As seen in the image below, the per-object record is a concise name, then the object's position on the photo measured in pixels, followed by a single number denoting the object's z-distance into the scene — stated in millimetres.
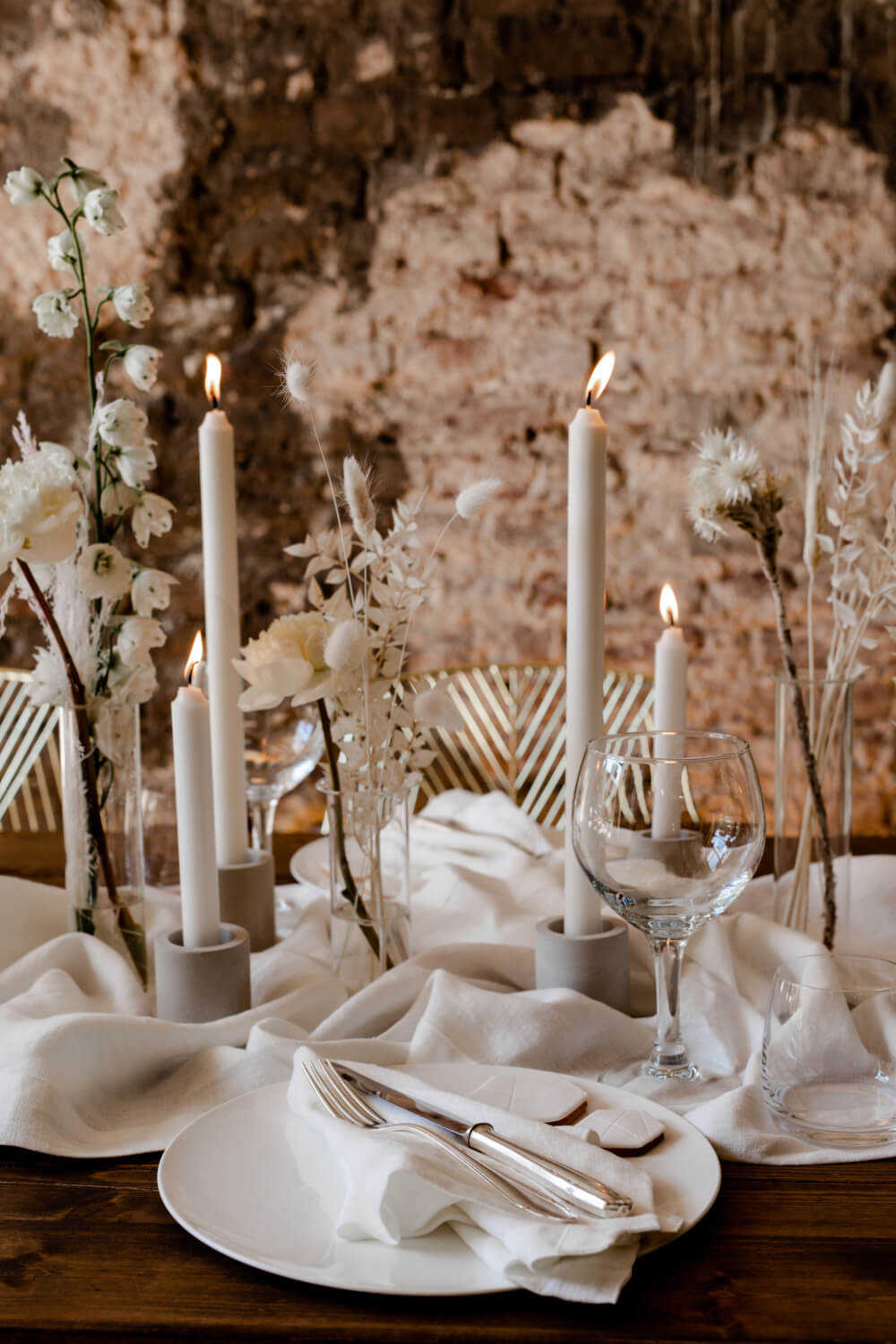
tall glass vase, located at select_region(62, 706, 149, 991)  934
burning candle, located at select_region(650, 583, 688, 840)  932
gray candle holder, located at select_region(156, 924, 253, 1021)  831
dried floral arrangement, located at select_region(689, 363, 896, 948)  915
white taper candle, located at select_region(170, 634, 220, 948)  837
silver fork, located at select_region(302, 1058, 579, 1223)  582
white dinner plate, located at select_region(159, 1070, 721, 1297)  565
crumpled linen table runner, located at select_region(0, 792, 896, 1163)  719
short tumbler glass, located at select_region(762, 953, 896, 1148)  671
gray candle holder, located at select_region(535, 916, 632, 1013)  856
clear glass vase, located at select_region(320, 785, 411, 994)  897
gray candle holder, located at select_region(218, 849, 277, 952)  996
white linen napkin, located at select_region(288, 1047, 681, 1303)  552
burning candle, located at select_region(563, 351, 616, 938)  860
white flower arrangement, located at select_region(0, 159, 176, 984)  917
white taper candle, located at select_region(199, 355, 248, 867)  990
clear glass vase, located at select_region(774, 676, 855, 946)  925
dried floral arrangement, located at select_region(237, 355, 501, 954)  828
